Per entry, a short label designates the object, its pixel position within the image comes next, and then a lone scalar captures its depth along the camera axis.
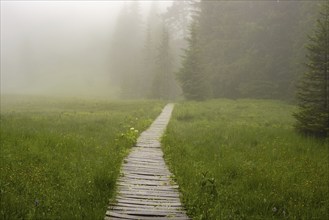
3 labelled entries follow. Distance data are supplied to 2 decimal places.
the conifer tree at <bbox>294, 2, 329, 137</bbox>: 18.46
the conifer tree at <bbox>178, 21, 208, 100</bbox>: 45.03
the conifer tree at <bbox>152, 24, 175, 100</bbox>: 57.59
